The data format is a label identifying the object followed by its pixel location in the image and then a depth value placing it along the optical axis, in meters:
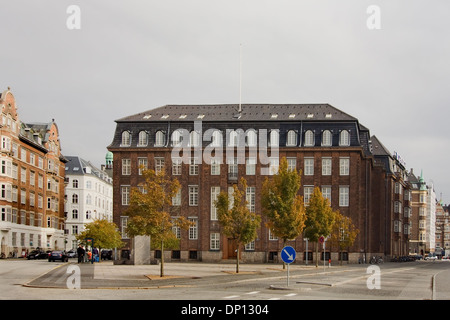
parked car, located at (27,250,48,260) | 85.19
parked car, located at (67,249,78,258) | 91.55
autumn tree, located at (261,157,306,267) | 59.62
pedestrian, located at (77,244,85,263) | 65.56
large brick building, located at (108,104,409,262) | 82.31
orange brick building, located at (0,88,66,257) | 86.38
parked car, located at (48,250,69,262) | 71.38
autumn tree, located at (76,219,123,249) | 71.75
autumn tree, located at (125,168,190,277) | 40.94
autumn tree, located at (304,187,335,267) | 68.38
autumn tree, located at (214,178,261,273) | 51.75
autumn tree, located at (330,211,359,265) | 75.25
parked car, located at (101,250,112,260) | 92.45
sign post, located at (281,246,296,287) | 31.64
